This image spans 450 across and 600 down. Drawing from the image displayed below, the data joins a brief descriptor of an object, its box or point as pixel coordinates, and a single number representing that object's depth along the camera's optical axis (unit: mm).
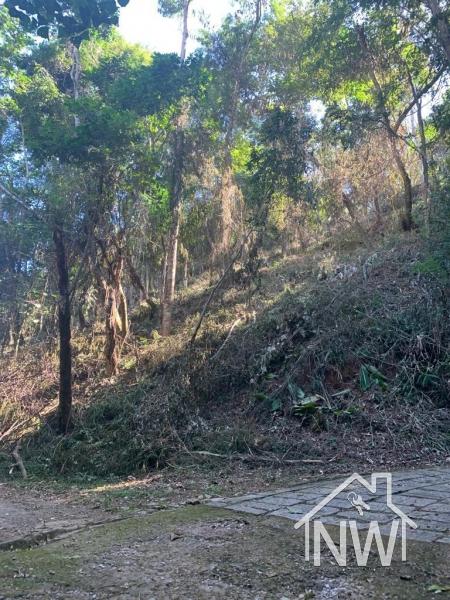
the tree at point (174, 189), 13297
